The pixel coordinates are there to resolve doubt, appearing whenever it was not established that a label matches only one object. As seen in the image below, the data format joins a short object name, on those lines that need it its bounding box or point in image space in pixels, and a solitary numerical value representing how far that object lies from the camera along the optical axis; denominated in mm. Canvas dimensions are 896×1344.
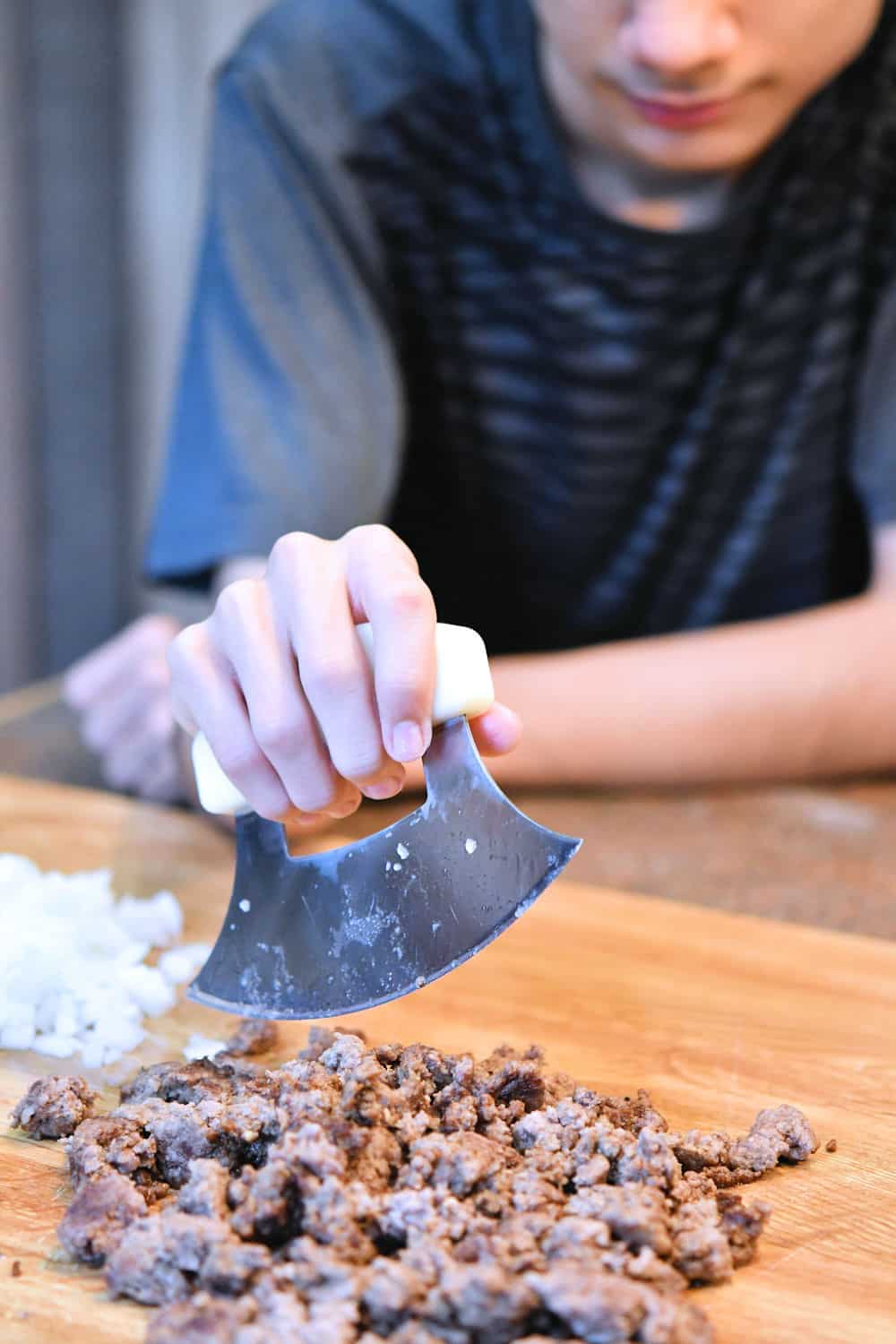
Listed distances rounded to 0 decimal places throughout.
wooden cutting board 706
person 1450
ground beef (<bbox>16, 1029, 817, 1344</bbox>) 644
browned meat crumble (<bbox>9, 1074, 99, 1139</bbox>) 830
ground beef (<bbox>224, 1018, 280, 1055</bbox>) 939
